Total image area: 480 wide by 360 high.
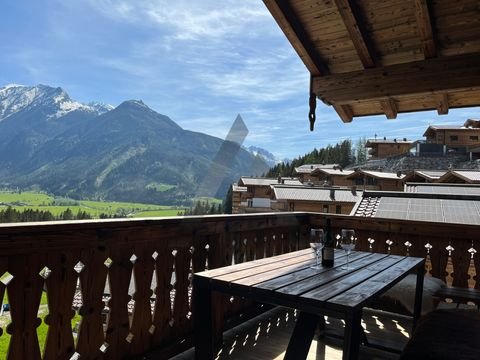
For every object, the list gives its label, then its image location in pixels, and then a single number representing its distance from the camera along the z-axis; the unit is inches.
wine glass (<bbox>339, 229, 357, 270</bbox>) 91.0
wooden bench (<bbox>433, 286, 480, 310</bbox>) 110.3
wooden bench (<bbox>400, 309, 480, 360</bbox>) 59.8
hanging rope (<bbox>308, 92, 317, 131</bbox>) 159.9
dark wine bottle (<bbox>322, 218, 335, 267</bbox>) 86.6
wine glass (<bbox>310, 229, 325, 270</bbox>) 88.7
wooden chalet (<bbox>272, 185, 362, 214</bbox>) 907.6
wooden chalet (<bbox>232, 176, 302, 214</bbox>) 1191.6
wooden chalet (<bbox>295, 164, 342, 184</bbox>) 1448.1
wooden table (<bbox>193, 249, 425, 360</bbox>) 57.2
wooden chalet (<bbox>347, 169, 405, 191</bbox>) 1128.9
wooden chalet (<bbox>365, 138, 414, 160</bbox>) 1779.0
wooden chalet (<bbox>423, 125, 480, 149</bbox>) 1384.1
